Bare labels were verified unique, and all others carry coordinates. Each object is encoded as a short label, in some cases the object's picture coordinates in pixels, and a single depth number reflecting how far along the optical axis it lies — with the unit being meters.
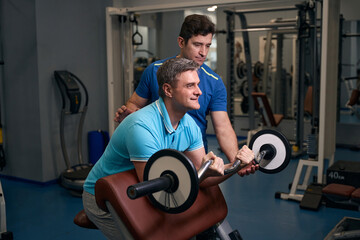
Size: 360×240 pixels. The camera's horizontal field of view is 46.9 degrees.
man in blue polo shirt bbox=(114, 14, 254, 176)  1.98
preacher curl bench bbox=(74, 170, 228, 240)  1.37
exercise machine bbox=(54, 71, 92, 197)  4.15
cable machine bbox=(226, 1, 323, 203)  3.97
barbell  1.22
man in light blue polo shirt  1.48
